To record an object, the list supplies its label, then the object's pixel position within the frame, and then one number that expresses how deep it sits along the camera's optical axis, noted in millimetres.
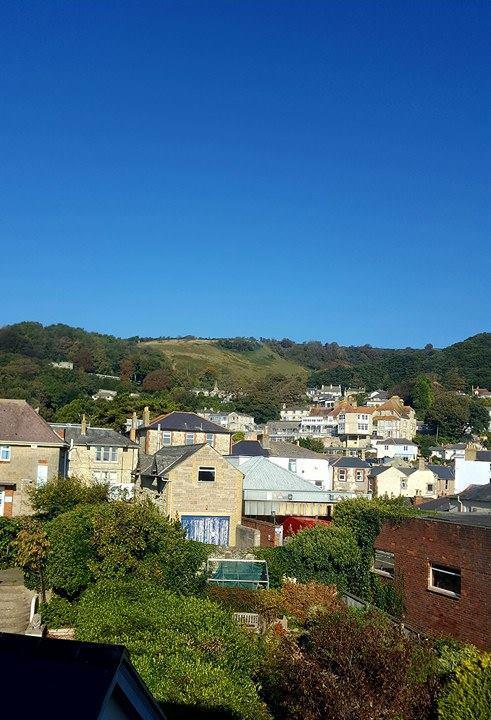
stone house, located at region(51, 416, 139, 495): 50625
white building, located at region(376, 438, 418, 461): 117562
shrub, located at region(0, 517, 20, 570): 27359
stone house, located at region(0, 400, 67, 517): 35750
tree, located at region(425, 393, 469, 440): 143125
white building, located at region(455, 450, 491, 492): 66500
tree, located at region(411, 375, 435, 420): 161875
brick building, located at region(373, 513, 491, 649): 19062
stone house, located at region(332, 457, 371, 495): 82750
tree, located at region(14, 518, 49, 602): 23625
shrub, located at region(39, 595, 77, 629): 20484
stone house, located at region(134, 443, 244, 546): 34438
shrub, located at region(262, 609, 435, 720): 11391
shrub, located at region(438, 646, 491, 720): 11891
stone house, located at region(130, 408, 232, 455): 56656
